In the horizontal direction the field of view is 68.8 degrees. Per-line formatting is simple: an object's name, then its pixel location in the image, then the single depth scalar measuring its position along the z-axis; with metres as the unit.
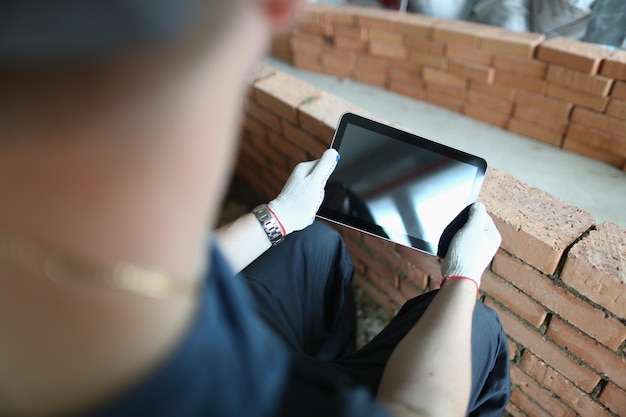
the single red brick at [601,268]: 0.91
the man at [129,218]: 0.29
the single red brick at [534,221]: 0.98
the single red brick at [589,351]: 1.02
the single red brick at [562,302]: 0.98
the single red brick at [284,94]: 1.54
